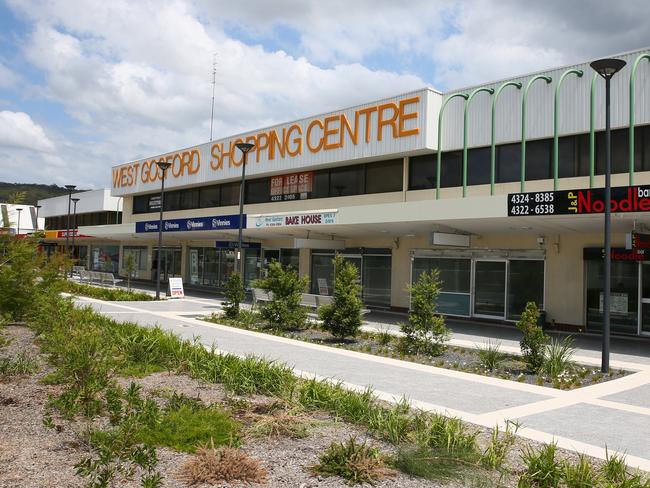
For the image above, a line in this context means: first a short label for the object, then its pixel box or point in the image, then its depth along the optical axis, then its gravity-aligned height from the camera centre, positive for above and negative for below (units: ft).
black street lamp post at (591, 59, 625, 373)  36.68 +3.89
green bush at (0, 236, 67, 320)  44.43 -1.56
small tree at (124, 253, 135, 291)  100.61 +0.32
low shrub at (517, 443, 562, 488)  17.34 -5.85
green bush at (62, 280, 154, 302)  83.72 -4.50
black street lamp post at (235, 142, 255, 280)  66.56 +12.70
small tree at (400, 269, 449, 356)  42.93 -3.86
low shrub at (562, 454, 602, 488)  16.86 -5.80
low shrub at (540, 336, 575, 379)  36.04 -5.40
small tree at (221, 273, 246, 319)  62.44 -2.84
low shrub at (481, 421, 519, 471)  18.75 -5.90
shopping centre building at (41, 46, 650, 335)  54.29 +9.36
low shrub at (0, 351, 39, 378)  29.53 -5.42
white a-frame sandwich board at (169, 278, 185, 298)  89.15 -3.40
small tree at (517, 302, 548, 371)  36.81 -4.07
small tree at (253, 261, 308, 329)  55.98 -2.83
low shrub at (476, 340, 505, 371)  38.47 -5.62
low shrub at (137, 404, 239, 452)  19.27 -5.61
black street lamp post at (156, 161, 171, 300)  87.45 +14.86
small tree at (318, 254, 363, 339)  48.91 -3.17
